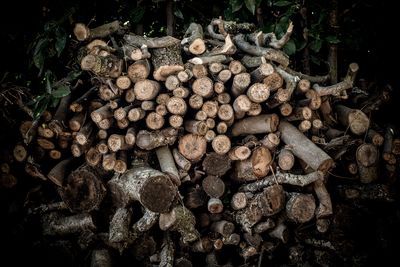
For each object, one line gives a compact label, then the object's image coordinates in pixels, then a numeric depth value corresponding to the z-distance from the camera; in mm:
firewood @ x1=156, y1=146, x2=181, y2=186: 2068
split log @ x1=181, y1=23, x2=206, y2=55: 2205
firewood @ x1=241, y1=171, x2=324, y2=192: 2133
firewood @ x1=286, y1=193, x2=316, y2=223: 2107
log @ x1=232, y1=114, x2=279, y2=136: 2160
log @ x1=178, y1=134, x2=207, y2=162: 2131
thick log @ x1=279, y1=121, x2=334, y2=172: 2059
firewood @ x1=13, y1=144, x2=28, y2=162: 2166
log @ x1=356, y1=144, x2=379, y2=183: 2201
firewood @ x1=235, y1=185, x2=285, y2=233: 2111
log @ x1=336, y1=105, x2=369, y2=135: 2311
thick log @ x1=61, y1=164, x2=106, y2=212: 2121
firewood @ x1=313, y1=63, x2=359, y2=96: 2232
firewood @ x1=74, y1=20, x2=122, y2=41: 2043
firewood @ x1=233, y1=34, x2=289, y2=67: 2266
